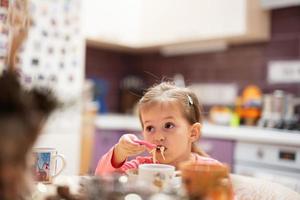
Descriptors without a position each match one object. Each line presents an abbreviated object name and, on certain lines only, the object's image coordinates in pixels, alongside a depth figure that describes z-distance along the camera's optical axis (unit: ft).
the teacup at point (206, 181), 1.85
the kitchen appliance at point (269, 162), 7.54
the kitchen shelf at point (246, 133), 7.56
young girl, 3.55
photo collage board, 8.17
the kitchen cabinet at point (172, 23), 9.45
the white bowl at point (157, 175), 2.42
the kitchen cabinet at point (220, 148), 8.47
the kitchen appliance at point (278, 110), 8.75
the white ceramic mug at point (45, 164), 2.91
